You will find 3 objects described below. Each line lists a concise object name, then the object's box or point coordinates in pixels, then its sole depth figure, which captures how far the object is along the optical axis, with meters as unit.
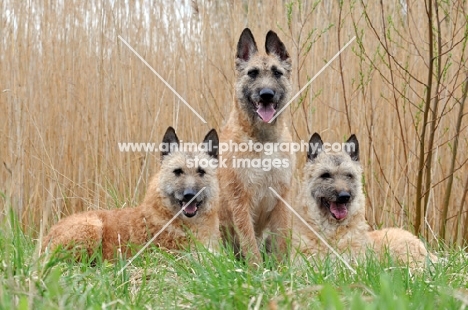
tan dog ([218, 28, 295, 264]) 4.88
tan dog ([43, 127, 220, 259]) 4.58
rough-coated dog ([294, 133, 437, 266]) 4.52
